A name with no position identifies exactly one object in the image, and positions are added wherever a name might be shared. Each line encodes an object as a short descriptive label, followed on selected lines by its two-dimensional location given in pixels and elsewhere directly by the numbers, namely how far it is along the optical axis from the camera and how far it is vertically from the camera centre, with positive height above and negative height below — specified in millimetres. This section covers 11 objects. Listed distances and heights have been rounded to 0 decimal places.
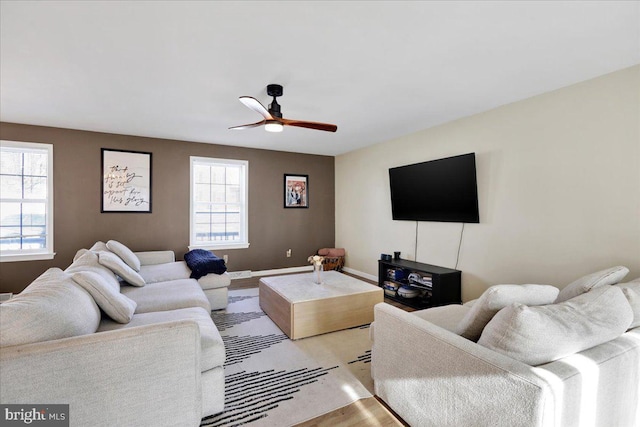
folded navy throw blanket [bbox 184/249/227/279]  3634 -637
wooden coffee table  2871 -923
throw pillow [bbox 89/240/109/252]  3466 -391
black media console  3670 -906
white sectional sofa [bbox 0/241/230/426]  1271 -685
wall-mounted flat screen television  3654 +325
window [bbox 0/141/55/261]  4086 +192
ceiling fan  2709 +912
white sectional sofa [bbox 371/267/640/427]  1136 -634
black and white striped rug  1850 -1214
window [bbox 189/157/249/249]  5258 +200
